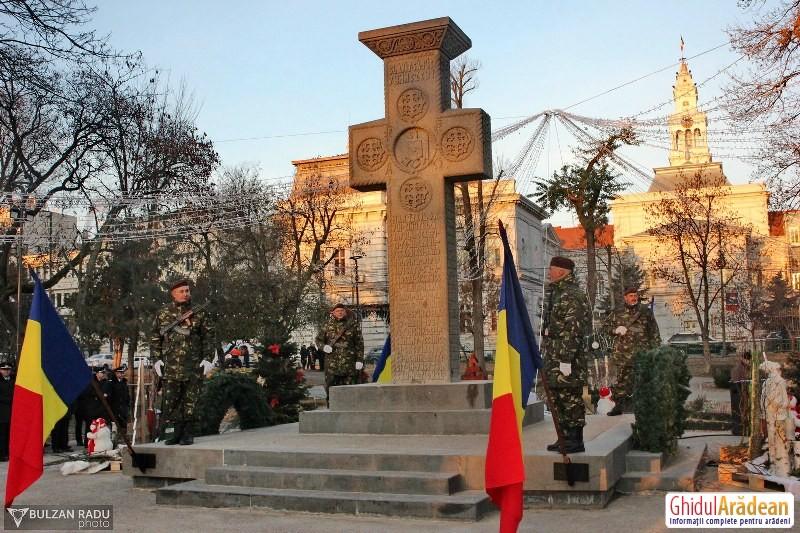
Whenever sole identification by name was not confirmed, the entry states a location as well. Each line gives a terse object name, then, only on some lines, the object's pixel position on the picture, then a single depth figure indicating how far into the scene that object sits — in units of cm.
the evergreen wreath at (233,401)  1166
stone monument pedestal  1016
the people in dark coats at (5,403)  1513
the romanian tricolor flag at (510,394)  635
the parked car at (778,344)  2275
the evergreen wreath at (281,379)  1761
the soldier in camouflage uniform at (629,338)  1333
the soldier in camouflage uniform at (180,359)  1072
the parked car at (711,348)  4309
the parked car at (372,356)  4678
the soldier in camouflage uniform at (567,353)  845
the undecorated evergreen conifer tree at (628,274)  5293
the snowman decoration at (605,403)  1347
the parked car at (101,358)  5392
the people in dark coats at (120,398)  1770
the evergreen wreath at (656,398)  941
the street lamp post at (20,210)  1895
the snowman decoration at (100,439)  1320
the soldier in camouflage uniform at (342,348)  1448
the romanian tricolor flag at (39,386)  766
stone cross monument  1123
